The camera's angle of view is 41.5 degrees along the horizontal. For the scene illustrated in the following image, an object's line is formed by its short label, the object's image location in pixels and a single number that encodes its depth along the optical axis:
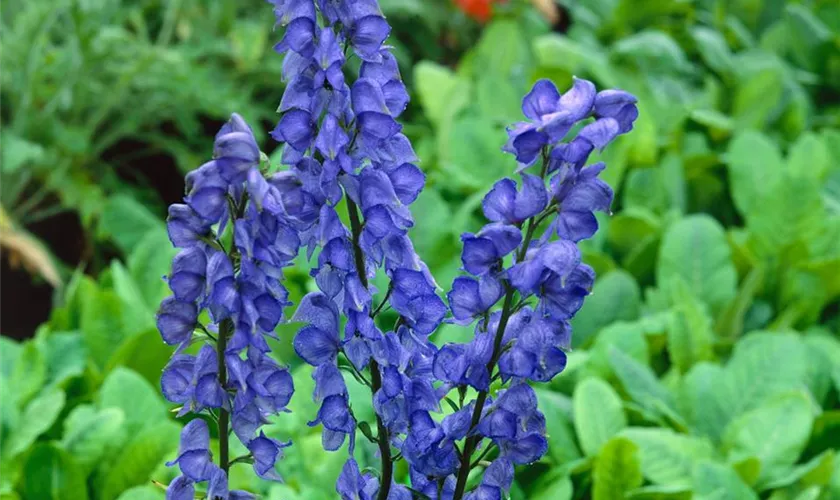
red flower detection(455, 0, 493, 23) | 4.85
